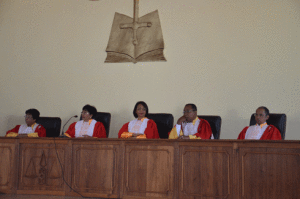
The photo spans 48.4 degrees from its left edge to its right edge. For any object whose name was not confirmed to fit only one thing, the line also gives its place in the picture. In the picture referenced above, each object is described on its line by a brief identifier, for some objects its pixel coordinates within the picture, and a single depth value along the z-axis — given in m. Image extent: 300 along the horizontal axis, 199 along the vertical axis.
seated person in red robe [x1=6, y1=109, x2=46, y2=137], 5.51
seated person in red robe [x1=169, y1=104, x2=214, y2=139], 4.58
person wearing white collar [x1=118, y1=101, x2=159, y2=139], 4.93
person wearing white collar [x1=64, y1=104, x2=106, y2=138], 5.23
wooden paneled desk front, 3.32
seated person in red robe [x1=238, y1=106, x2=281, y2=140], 4.34
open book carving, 5.93
